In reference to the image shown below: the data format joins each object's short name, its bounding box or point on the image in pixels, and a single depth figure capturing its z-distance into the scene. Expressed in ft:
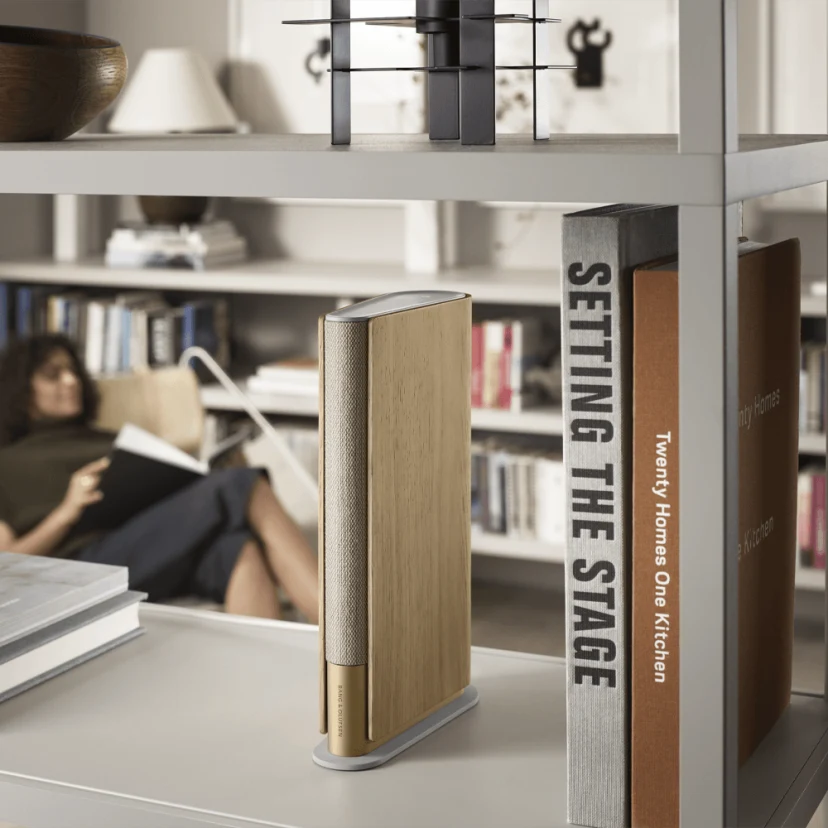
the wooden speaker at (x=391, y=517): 4.54
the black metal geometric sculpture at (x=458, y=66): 4.25
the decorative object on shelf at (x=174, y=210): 22.42
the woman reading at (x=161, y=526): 18.09
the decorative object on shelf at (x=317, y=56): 23.16
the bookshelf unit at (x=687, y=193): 3.49
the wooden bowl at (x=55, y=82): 4.72
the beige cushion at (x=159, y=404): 21.49
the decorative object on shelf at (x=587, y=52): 21.32
